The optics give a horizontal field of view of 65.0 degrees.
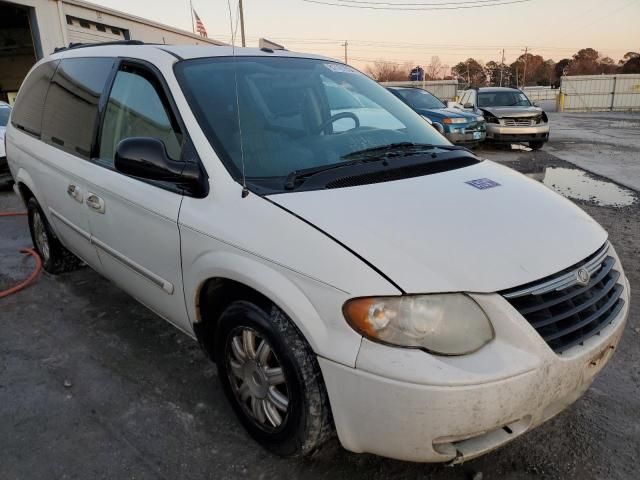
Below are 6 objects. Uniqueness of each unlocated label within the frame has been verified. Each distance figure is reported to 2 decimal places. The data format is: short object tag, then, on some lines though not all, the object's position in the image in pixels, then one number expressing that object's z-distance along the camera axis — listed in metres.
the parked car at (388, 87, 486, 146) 11.30
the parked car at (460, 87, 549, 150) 12.48
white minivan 1.69
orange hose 4.07
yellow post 31.38
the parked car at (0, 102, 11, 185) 8.20
